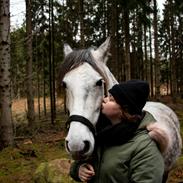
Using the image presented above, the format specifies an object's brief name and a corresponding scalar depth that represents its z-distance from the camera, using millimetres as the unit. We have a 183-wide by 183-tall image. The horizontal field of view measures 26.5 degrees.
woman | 2219
